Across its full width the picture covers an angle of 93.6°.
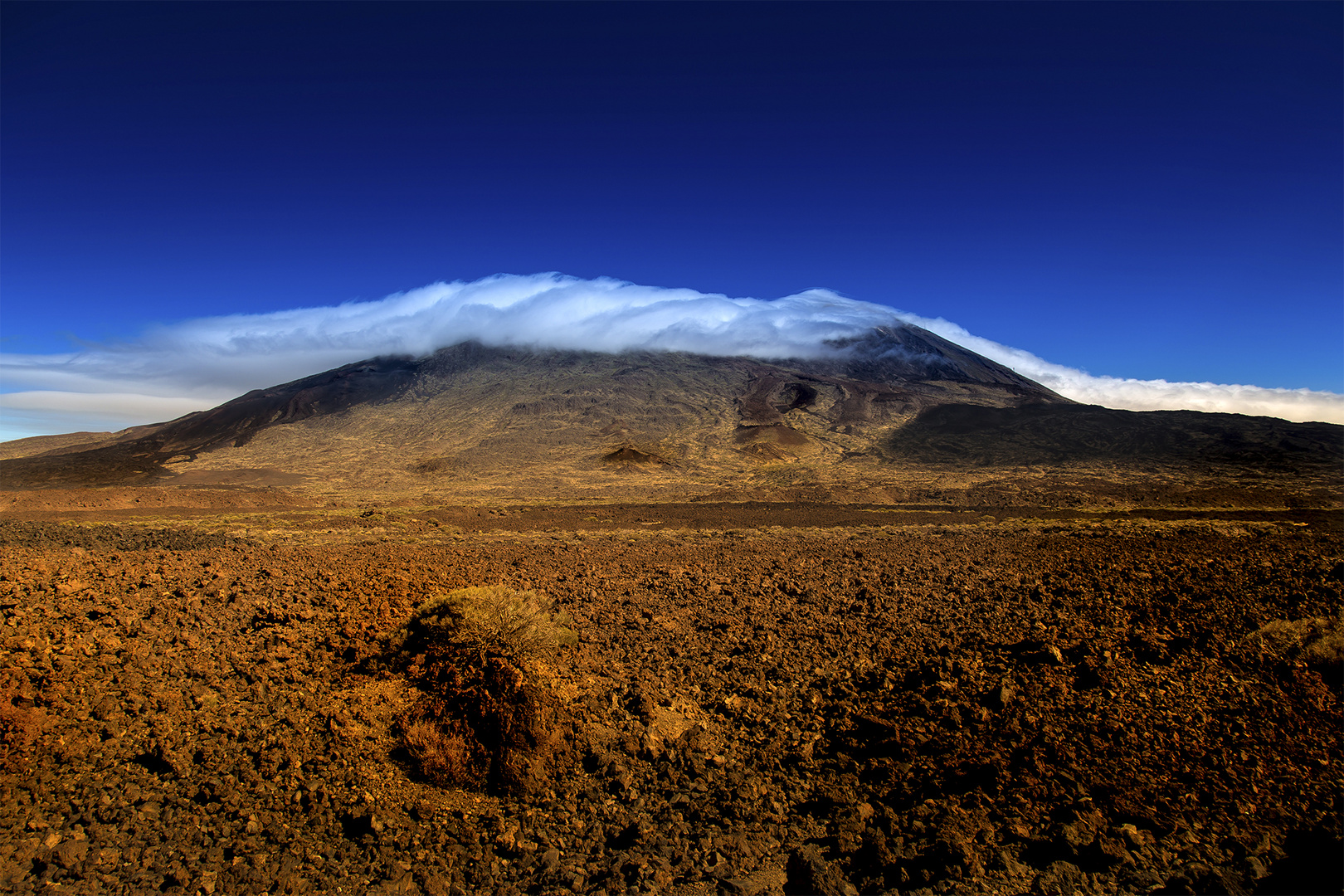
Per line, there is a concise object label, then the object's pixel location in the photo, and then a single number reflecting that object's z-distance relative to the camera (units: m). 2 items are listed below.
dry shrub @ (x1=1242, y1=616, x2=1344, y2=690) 5.02
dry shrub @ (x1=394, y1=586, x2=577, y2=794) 4.57
